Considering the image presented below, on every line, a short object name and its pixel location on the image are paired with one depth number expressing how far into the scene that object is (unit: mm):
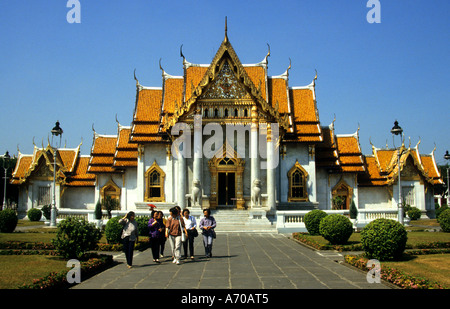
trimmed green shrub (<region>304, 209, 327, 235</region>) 22266
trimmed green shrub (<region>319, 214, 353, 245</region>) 17688
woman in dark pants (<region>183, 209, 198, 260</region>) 15248
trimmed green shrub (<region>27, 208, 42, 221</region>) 35750
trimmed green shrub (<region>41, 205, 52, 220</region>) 34594
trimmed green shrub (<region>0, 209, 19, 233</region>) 23219
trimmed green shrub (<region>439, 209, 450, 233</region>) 22970
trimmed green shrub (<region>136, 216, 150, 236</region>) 21453
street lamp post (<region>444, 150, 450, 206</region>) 40769
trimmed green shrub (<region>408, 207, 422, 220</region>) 35812
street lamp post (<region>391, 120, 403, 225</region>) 26641
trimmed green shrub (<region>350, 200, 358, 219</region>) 30478
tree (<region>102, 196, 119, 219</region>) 34938
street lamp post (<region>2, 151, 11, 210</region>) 41500
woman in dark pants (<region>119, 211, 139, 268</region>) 13312
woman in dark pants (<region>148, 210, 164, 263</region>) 14492
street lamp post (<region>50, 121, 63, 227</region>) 27438
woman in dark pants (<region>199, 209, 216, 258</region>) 15527
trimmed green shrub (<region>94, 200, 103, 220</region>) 31062
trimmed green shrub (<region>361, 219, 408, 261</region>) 13344
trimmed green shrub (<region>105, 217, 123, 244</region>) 17734
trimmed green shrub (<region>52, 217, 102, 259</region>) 13602
